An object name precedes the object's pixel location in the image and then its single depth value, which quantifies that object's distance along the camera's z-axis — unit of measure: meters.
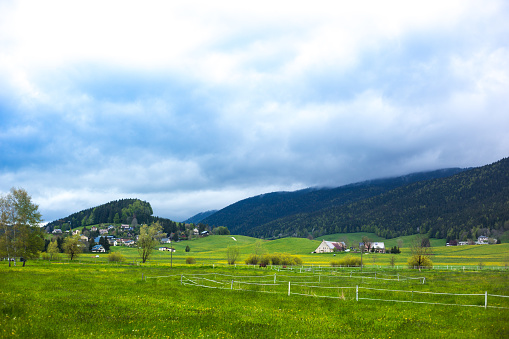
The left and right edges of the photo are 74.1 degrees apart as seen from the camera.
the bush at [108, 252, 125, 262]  115.19
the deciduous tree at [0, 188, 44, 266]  80.44
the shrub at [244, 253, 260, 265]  112.38
